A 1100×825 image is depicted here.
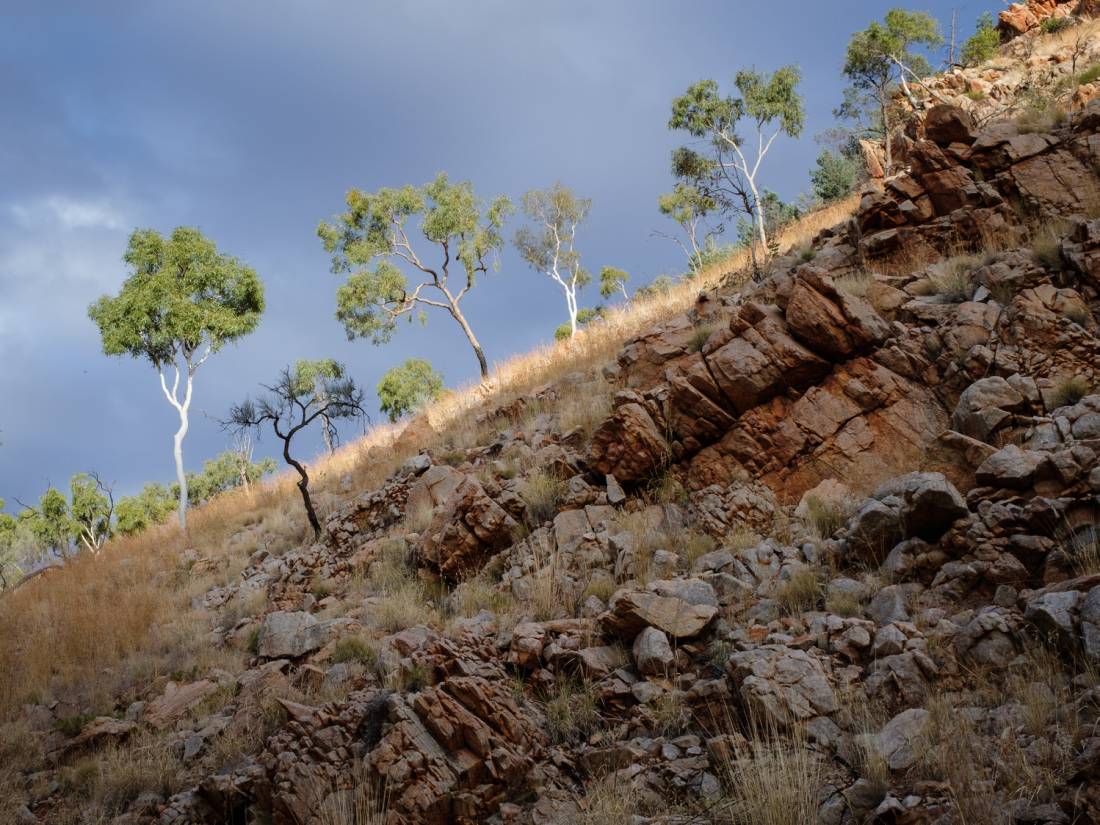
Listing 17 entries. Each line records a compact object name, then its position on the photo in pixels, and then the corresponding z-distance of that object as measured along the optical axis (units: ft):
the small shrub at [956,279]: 27.50
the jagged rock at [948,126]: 34.68
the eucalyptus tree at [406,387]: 135.95
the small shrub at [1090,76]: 42.65
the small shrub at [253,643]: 27.99
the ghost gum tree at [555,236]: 117.50
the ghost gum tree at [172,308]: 72.49
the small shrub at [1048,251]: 26.45
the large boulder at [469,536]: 29.68
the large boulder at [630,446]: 28.53
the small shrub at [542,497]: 29.58
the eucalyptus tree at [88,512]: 104.63
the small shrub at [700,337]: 34.37
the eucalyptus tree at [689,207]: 93.47
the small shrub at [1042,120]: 34.04
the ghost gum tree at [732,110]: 88.53
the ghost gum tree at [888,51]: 77.20
